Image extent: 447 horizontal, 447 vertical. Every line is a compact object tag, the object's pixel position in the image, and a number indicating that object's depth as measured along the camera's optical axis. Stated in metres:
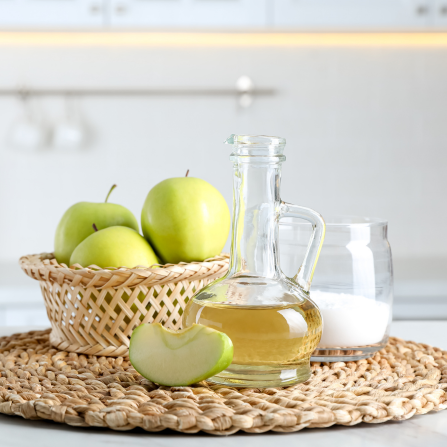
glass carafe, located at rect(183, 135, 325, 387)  0.75
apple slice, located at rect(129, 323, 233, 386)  0.73
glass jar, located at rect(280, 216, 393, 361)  0.84
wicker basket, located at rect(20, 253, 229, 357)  0.84
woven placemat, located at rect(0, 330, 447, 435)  0.69
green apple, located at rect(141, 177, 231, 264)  0.89
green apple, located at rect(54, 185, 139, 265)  0.92
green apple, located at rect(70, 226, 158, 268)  0.87
